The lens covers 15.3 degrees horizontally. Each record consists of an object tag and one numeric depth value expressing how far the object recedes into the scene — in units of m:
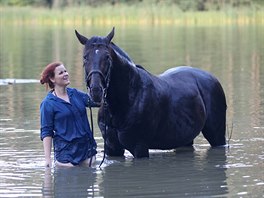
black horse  10.78
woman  10.85
